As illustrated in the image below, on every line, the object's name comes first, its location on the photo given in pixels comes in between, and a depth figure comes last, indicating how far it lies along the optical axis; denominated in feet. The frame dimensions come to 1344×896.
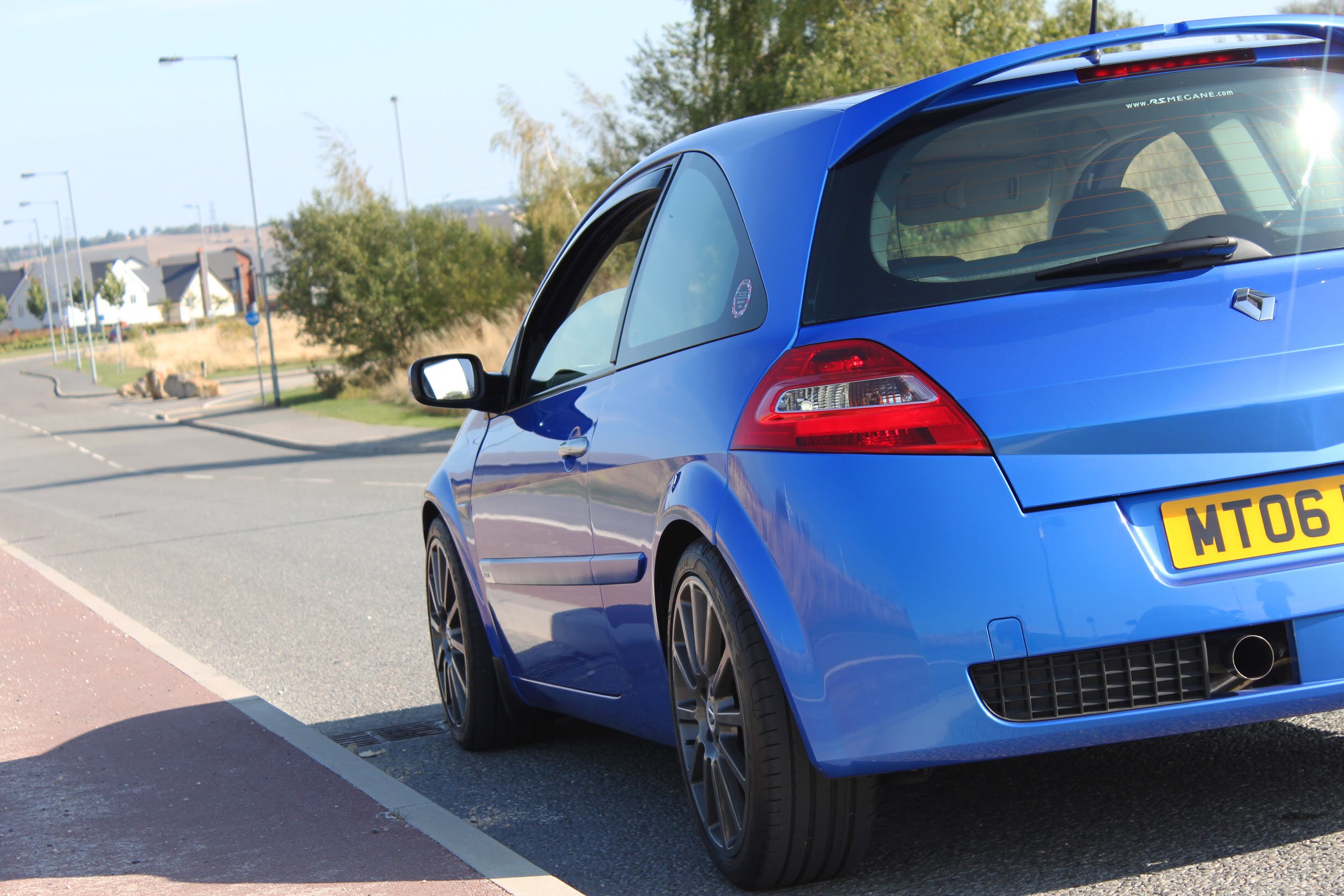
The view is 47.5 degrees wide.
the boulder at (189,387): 168.06
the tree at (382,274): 126.52
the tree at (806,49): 78.07
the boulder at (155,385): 180.14
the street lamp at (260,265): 135.99
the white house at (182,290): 529.45
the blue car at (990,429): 9.61
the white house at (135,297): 531.09
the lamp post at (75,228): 221.05
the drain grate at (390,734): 19.16
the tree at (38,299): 452.76
